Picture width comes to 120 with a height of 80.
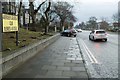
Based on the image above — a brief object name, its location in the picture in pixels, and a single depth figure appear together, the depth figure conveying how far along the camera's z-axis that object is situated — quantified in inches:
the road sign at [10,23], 397.1
